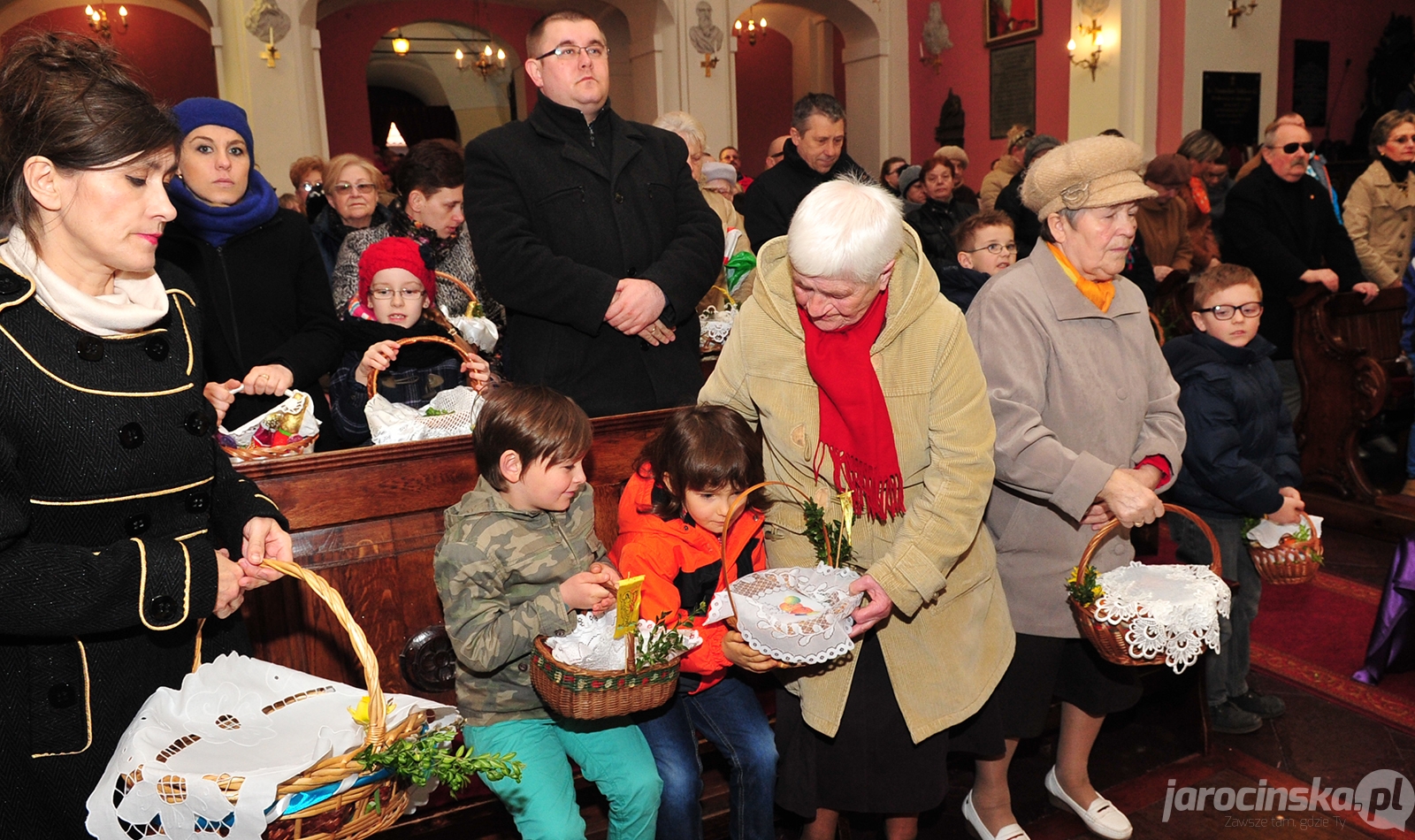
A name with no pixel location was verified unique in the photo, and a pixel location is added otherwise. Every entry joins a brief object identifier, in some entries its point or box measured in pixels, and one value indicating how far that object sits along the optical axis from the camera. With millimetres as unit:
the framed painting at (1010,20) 11492
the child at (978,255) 4078
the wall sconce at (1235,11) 10148
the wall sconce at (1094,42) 10391
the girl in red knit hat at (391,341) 2945
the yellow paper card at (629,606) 1929
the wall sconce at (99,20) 11570
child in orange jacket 2242
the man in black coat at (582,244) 2855
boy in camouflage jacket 2123
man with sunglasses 5488
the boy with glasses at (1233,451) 3195
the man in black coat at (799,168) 4699
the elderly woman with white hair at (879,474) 2139
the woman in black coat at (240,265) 2891
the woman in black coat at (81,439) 1545
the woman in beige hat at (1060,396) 2557
